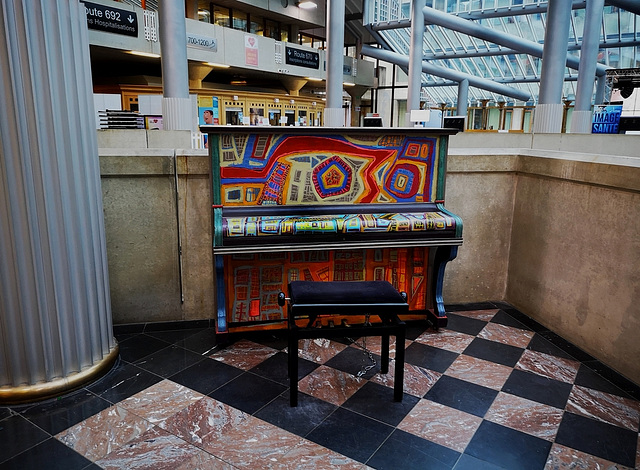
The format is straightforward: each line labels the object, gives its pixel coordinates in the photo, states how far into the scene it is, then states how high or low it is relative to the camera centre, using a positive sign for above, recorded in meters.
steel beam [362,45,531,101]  17.88 +2.20
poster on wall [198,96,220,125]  14.28 +0.77
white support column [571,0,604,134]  10.79 +1.58
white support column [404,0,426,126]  14.18 +2.38
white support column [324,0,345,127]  11.16 +1.69
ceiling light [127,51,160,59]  11.71 +1.88
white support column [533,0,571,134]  8.88 +1.27
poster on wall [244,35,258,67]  14.38 +2.44
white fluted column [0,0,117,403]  2.06 -0.34
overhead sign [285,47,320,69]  15.93 +2.51
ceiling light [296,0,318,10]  17.08 +4.56
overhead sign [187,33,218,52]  12.75 +2.38
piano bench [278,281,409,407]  2.14 -0.79
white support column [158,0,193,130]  6.98 +0.97
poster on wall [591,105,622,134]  5.18 +0.17
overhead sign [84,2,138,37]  10.63 +2.51
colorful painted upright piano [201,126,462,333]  2.76 -0.49
